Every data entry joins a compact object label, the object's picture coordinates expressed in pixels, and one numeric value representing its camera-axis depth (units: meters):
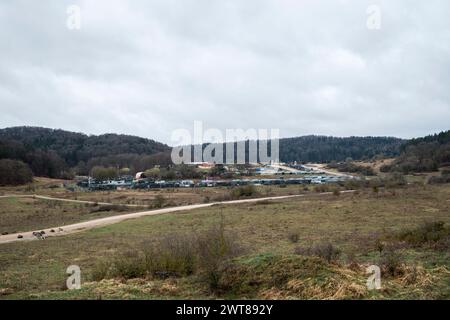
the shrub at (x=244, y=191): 60.40
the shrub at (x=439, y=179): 66.01
